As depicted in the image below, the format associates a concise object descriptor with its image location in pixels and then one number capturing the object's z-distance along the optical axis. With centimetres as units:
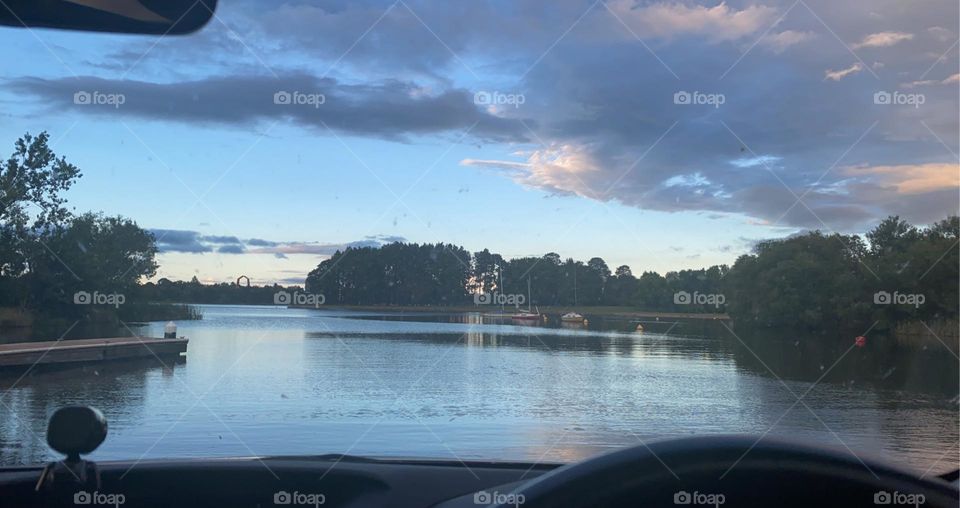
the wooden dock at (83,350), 688
